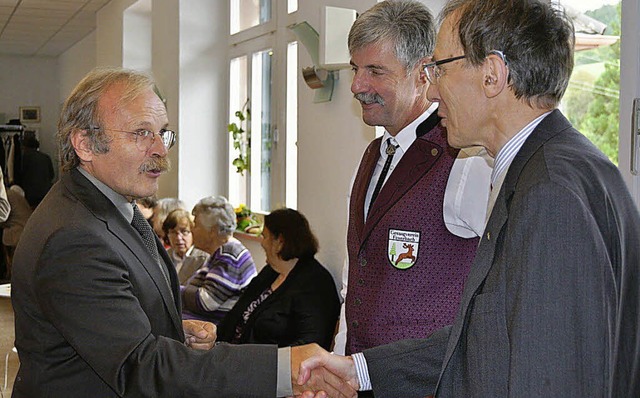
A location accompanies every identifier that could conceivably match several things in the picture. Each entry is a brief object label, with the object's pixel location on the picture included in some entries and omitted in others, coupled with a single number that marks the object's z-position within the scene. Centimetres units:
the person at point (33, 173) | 1106
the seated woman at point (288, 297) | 377
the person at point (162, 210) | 572
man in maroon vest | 206
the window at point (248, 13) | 560
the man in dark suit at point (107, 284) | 169
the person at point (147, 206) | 589
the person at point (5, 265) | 989
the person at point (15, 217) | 901
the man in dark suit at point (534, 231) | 111
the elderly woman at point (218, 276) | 441
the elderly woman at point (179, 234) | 521
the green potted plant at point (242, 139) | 586
